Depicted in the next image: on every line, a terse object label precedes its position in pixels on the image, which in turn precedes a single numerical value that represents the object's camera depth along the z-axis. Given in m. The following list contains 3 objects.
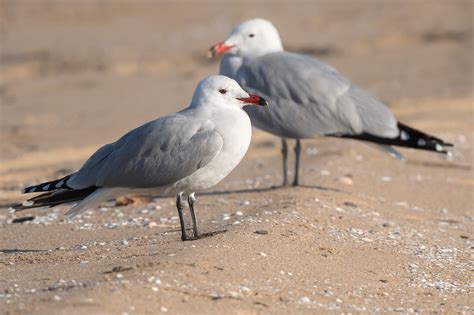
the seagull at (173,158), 13.32
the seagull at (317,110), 18.36
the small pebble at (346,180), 18.56
